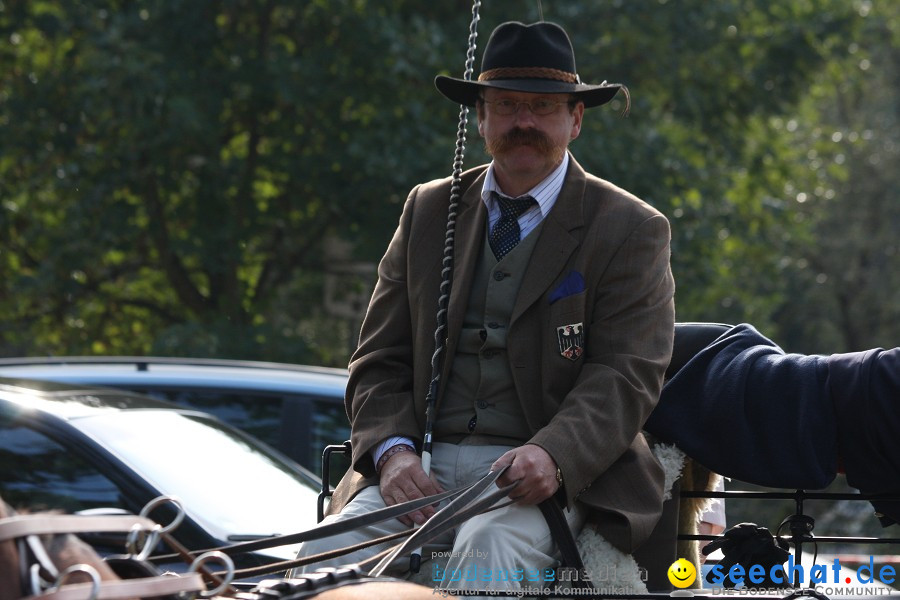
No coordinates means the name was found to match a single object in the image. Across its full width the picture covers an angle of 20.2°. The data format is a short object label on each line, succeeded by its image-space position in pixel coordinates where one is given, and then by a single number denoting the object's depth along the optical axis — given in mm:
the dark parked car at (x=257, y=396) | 13095
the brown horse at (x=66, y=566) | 4006
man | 6941
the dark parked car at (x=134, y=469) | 9788
